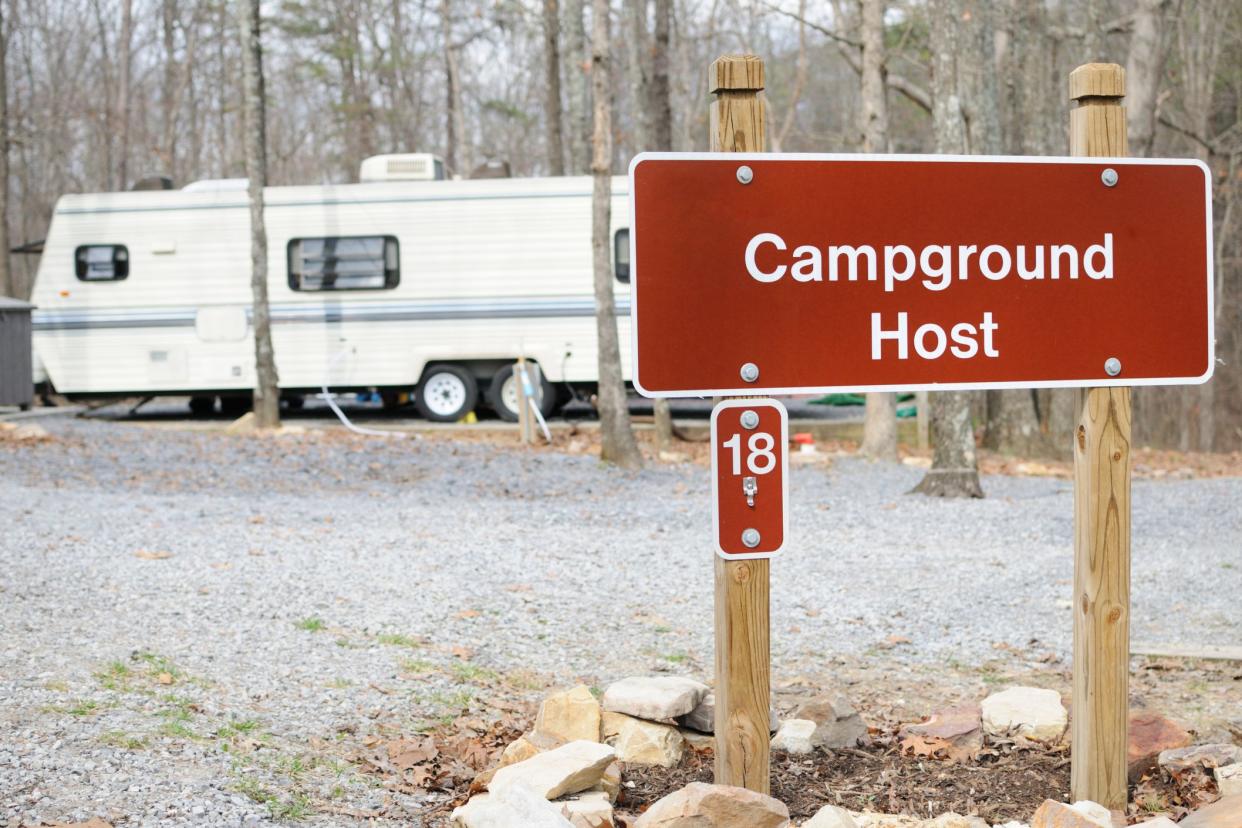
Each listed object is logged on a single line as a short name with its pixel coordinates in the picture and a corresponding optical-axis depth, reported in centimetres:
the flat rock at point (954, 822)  329
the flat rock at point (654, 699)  409
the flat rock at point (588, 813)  327
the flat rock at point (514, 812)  310
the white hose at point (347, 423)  1581
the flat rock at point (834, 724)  421
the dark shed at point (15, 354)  1547
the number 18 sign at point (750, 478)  307
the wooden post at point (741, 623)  311
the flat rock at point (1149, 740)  385
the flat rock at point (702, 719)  424
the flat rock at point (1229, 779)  359
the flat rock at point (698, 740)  418
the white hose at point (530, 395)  1499
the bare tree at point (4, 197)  2175
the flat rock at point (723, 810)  311
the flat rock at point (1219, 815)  318
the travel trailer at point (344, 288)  1684
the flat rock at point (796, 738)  415
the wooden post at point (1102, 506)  333
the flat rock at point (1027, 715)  423
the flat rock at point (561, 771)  341
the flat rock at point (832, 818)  314
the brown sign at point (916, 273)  306
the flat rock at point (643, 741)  404
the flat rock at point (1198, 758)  379
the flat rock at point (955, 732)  417
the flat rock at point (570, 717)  405
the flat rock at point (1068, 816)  308
